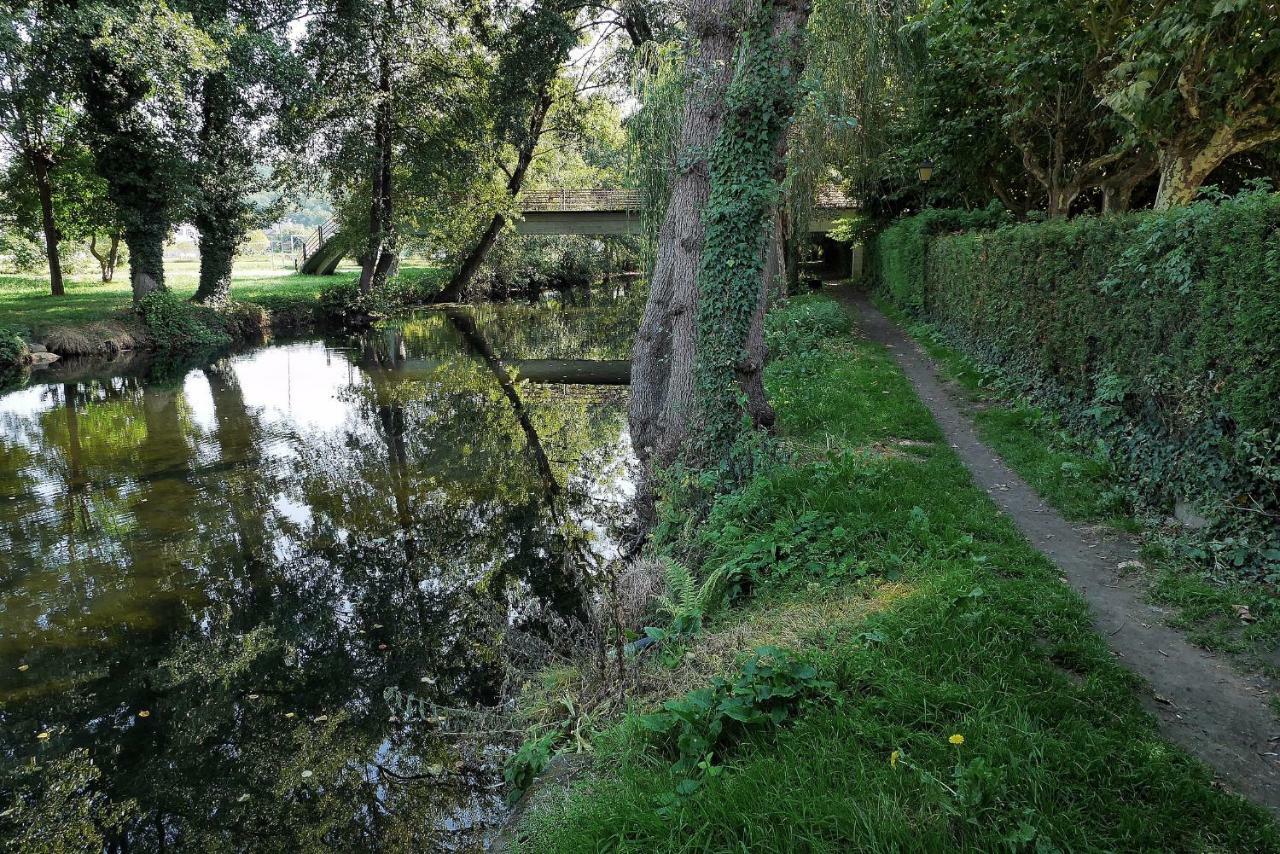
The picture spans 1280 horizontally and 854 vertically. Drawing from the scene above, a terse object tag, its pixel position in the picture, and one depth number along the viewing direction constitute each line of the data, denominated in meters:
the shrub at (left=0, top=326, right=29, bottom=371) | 19.12
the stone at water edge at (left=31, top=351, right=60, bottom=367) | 19.98
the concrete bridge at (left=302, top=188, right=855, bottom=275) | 33.91
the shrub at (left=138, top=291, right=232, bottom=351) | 22.73
